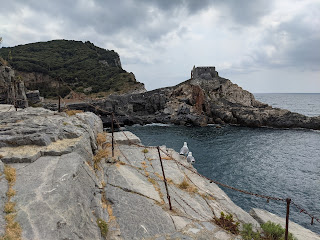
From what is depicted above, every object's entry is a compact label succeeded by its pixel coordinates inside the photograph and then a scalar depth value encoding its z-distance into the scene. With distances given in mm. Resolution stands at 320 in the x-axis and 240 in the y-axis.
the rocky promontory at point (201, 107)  68312
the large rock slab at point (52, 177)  7117
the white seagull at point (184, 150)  31702
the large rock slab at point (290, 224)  11929
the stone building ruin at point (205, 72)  84500
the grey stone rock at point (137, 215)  8807
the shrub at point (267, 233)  10055
